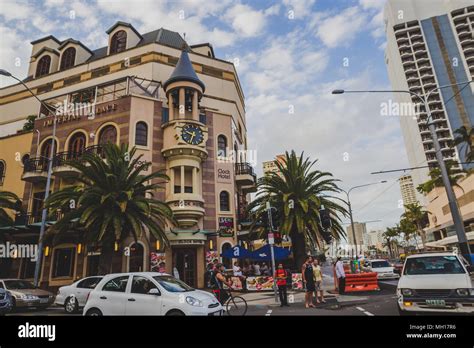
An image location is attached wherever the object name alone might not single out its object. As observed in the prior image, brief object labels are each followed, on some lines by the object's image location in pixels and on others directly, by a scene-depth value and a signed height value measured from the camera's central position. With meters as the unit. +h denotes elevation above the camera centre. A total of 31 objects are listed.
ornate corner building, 23.28 +11.06
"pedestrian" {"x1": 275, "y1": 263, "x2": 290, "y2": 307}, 12.97 -0.78
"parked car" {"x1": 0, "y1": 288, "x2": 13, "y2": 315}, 11.80 -0.74
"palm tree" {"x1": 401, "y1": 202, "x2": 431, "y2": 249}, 58.41 +7.85
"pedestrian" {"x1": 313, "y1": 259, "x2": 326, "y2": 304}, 13.37 -0.57
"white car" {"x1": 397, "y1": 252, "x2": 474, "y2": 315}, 7.35 -0.79
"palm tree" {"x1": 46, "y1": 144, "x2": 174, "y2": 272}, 17.48 +4.12
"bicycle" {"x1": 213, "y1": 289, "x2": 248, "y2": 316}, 11.02 -1.50
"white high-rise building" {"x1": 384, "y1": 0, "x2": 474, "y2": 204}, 78.12 +50.42
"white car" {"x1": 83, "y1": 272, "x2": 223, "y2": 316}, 7.79 -0.60
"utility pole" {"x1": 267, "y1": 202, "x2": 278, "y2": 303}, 14.87 +1.72
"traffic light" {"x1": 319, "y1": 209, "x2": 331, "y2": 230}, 15.50 +2.06
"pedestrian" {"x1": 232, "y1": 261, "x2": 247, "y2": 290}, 19.59 -0.42
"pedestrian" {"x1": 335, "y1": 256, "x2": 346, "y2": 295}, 16.23 -0.86
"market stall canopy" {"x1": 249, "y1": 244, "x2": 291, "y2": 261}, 19.69 +0.80
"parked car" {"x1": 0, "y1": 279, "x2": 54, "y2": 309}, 13.79 -0.61
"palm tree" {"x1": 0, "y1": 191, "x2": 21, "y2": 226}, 23.33 +5.81
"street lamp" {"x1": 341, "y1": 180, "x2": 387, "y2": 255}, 29.94 +6.42
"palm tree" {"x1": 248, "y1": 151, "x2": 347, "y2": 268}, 21.66 +4.24
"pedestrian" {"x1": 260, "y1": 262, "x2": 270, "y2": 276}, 22.55 -0.34
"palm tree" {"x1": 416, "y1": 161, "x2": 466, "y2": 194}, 40.94 +10.50
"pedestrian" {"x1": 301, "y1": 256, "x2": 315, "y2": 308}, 12.27 -0.65
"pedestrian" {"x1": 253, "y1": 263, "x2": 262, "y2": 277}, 22.92 -0.22
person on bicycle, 11.02 -0.51
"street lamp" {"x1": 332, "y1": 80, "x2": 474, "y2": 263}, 11.11 +1.52
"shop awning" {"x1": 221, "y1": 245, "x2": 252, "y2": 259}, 20.33 +0.93
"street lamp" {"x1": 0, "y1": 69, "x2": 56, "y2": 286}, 16.80 +3.45
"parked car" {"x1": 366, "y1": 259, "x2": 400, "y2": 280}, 24.88 -0.75
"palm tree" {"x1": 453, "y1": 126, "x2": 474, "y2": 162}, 32.12 +11.71
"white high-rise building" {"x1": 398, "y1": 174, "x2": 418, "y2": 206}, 150.94 +31.92
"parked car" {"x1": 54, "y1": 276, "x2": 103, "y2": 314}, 13.09 -0.66
